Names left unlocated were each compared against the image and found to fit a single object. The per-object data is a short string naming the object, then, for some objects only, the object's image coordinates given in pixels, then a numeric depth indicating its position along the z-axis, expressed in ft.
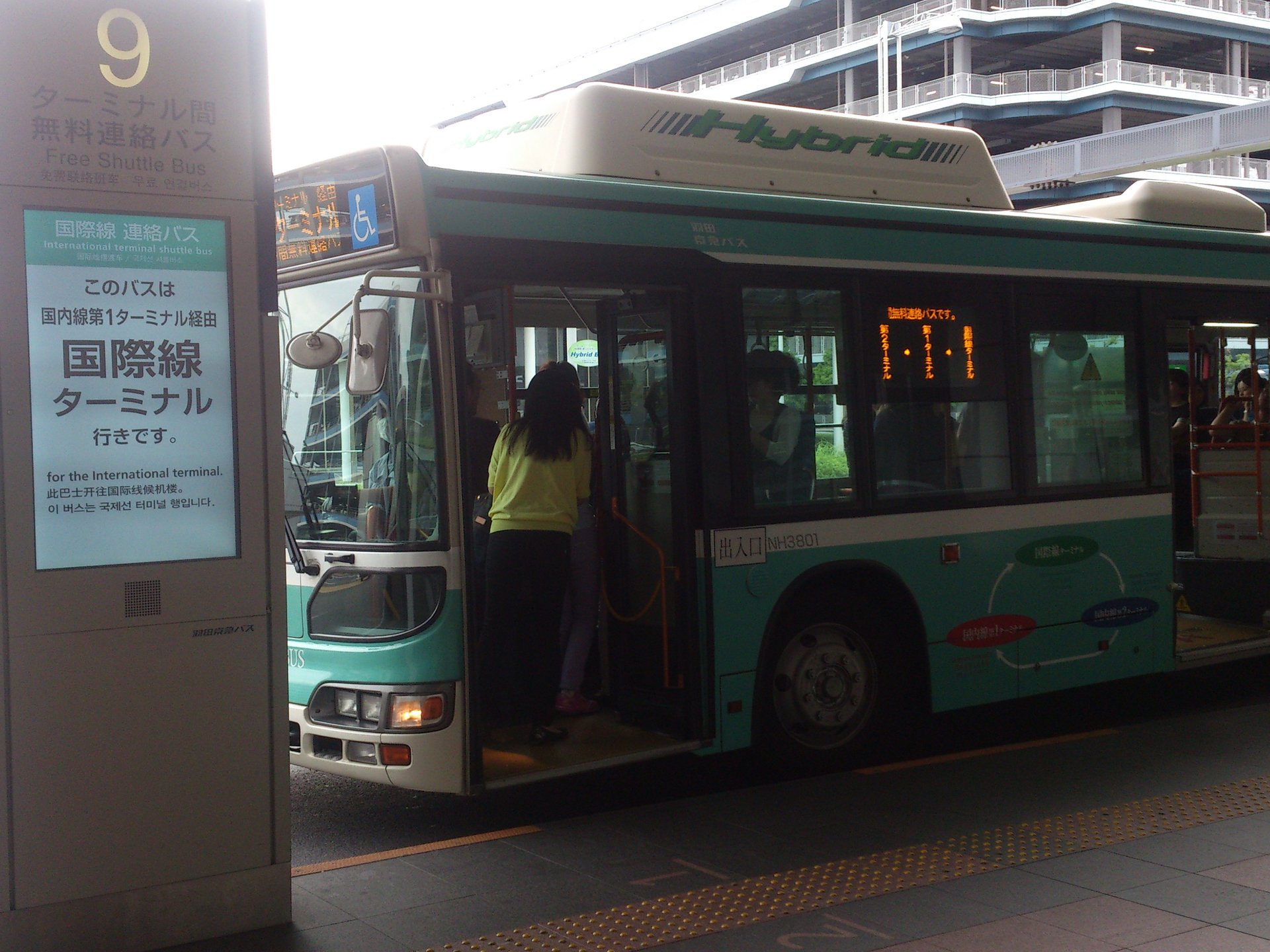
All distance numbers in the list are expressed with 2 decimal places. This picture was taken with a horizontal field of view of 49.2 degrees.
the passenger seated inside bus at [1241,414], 31.37
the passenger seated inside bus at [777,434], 21.66
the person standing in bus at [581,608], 22.48
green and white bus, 18.80
